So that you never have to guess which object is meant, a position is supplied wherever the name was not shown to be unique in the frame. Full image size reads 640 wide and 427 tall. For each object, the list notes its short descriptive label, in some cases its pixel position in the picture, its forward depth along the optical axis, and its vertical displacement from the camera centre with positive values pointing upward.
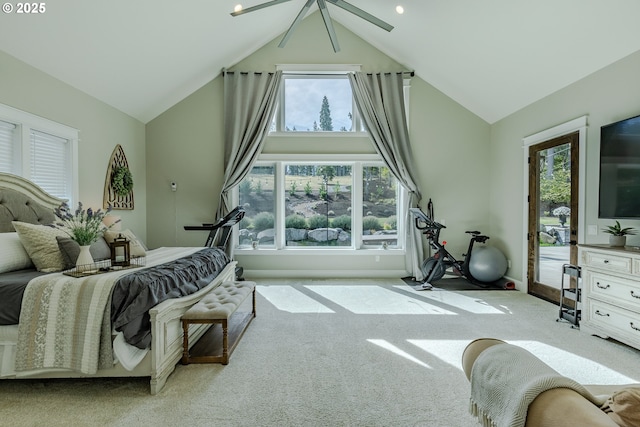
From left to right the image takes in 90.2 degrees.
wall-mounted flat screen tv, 3.05 +0.40
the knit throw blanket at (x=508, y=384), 0.83 -0.51
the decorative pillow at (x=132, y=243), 3.47 -0.42
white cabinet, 2.86 -0.80
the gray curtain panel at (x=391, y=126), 5.85 +1.51
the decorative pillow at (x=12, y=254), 2.62 -0.41
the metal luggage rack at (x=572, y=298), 3.57 -1.05
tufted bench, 2.64 -0.90
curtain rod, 5.91 +2.51
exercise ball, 5.24 -0.93
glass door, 4.09 -0.06
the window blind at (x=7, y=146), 3.32 +0.63
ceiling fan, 3.39 +2.14
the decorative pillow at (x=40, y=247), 2.71 -0.35
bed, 2.19 -0.86
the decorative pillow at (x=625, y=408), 0.72 -0.46
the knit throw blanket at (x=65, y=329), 2.18 -0.85
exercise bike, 5.26 -0.92
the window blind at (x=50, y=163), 3.71 +0.53
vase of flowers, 2.53 -0.19
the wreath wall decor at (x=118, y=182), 4.95 +0.39
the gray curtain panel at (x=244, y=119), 5.86 +1.61
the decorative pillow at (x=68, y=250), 2.72 -0.38
